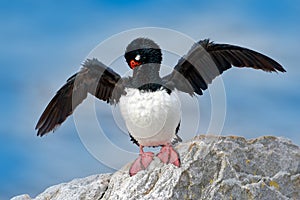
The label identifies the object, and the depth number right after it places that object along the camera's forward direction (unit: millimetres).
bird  11945
